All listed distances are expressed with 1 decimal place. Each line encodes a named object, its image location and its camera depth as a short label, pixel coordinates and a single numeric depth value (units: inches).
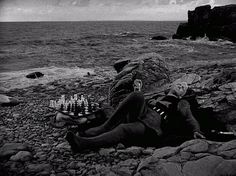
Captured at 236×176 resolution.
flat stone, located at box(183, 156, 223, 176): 137.9
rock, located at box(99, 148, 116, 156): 180.9
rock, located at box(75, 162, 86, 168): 168.4
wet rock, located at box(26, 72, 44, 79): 523.3
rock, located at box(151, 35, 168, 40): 1810.5
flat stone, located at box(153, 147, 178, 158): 161.2
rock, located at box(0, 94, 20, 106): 316.6
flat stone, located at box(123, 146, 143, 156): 181.8
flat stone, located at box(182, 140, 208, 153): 157.9
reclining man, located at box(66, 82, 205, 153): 183.6
